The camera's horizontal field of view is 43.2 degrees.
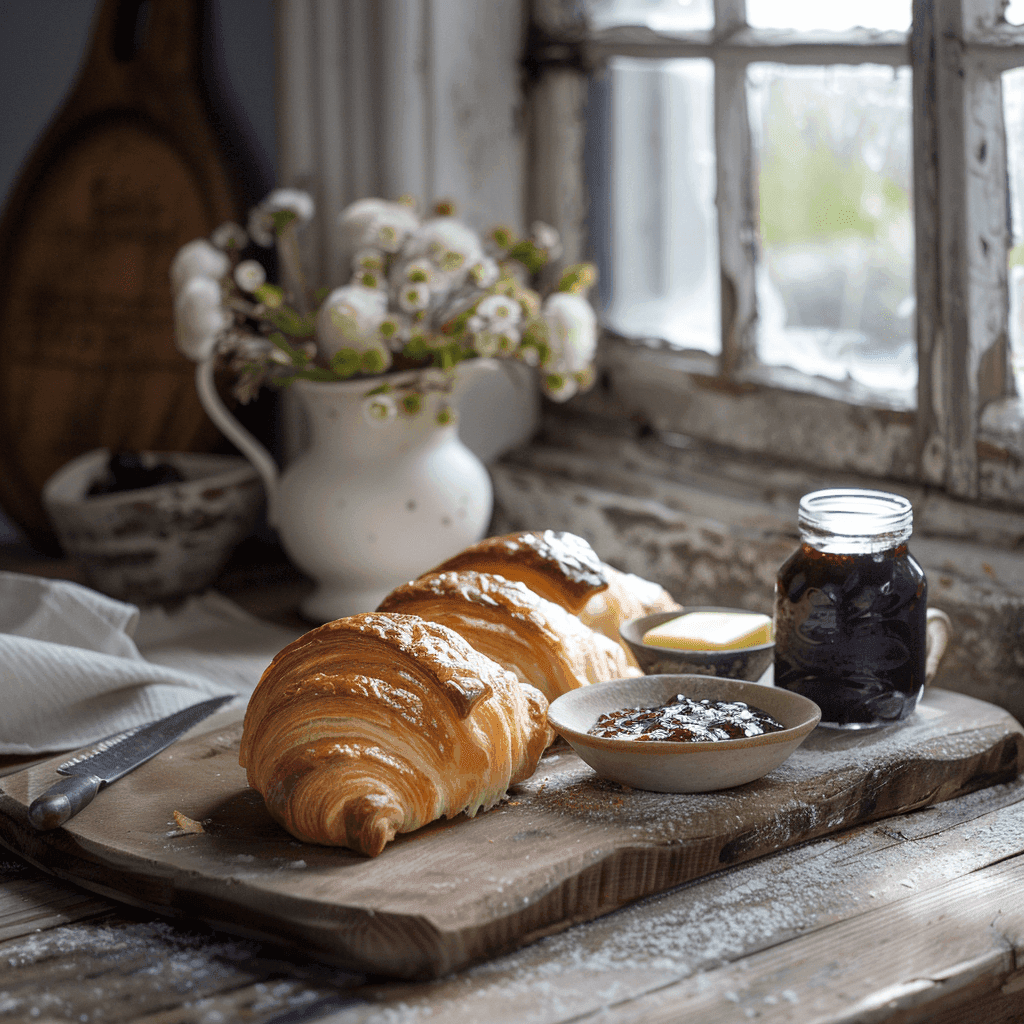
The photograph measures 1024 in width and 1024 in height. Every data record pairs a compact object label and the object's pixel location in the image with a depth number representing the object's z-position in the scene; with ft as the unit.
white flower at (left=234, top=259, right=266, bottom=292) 4.49
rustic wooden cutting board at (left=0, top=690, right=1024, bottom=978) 2.49
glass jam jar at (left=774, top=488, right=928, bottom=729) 3.18
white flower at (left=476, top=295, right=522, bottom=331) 4.32
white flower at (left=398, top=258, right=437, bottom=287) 4.28
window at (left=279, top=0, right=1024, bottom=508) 4.01
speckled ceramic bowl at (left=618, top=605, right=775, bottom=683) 3.36
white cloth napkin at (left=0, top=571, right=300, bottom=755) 3.60
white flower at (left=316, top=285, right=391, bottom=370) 4.27
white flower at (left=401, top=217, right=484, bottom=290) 4.37
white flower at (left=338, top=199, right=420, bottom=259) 4.49
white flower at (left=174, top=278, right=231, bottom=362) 4.54
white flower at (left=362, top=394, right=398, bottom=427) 4.33
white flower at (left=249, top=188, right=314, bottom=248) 4.78
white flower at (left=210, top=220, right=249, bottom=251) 4.69
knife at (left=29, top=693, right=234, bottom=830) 2.92
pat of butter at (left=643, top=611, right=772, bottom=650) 3.43
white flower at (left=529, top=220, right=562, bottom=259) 4.70
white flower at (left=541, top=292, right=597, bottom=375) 4.48
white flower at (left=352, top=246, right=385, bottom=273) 4.42
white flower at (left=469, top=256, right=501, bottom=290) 4.39
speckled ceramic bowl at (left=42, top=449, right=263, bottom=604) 4.83
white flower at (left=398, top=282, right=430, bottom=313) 4.25
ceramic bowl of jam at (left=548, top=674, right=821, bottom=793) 2.85
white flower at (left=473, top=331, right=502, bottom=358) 4.33
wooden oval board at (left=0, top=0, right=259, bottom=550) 5.68
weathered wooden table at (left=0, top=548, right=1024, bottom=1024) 2.36
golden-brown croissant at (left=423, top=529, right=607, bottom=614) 3.52
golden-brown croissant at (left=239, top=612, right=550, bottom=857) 2.69
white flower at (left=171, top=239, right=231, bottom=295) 4.66
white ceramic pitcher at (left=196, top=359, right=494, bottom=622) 4.65
